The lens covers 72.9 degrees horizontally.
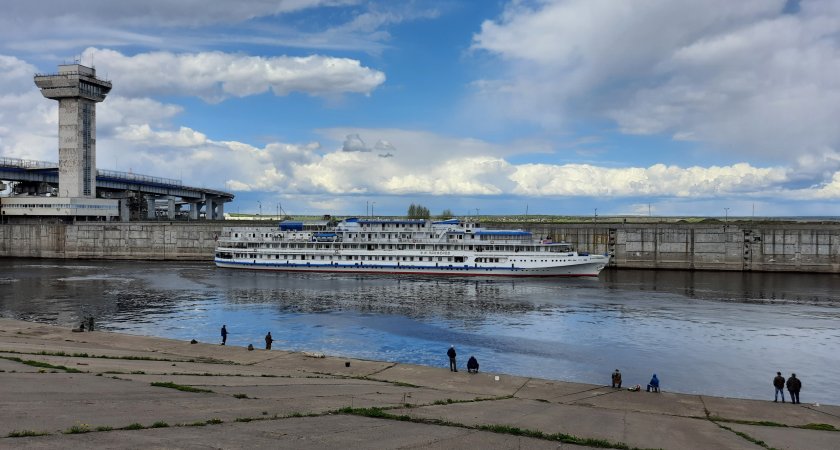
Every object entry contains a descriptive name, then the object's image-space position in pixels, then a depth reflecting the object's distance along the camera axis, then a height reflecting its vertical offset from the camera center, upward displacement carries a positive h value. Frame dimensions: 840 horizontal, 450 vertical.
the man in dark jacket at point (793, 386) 26.66 -7.35
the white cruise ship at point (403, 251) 87.94 -3.98
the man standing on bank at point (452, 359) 31.63 -7.42
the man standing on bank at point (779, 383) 26.94 -7.29
